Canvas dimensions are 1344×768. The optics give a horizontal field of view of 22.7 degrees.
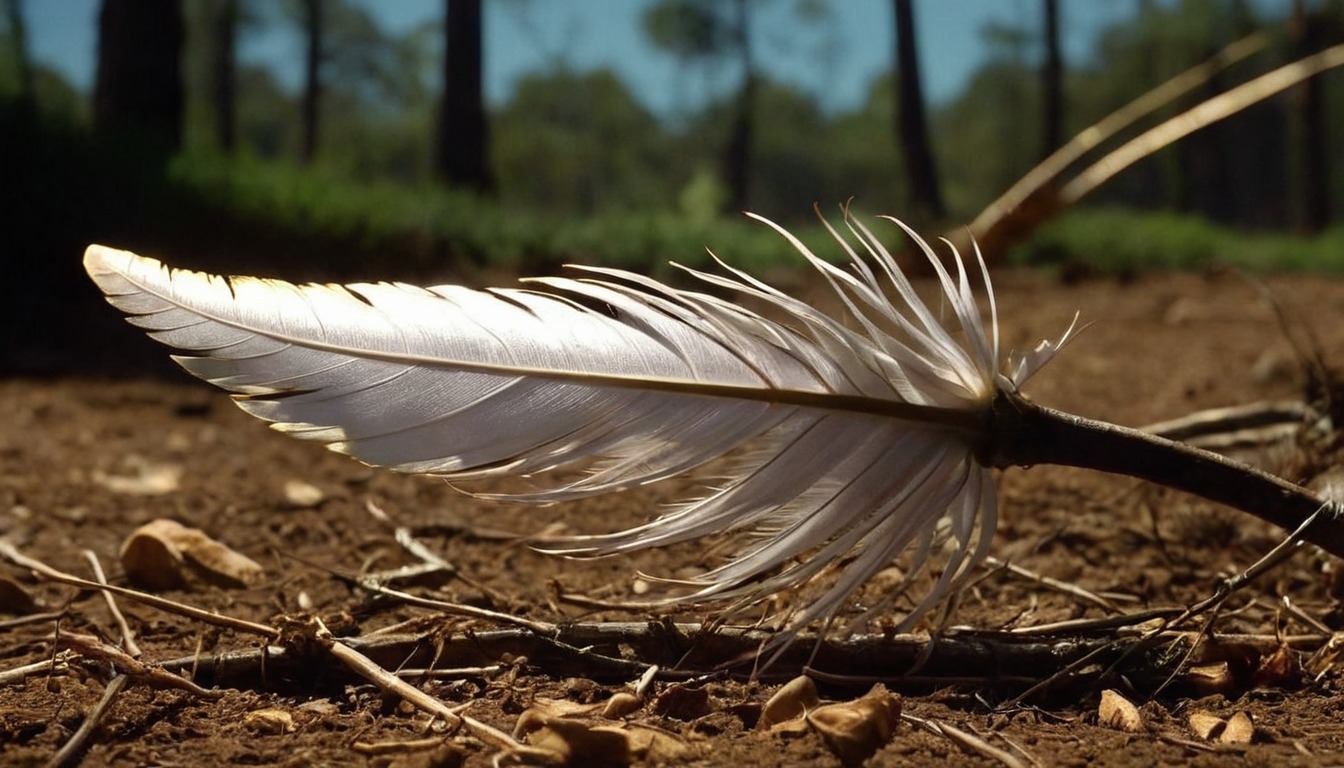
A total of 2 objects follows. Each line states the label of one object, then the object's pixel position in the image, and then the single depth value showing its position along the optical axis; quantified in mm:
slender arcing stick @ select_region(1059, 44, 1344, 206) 970
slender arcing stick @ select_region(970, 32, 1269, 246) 1011
